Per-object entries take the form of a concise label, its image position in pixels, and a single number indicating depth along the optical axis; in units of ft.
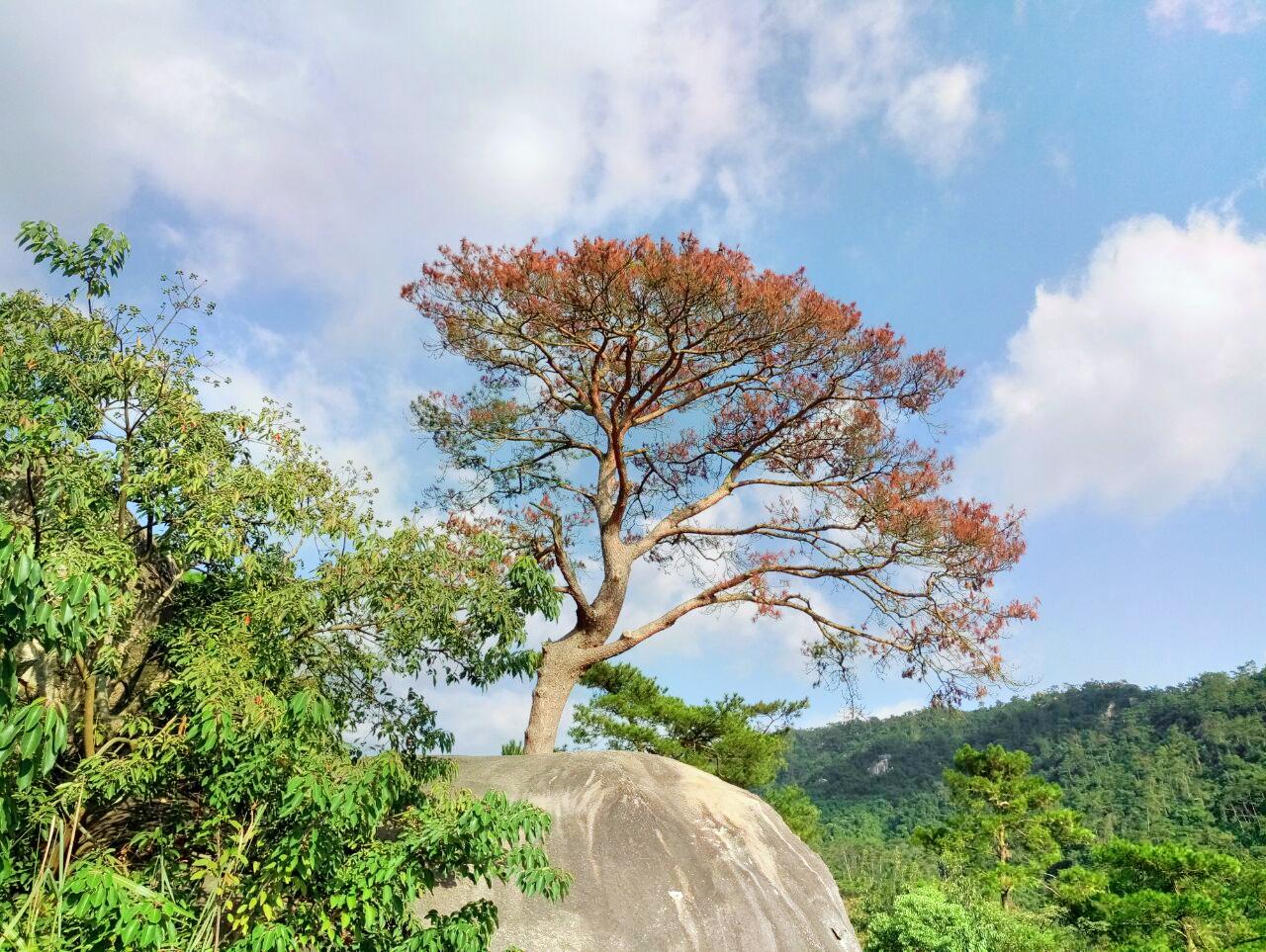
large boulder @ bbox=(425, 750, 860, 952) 20.71
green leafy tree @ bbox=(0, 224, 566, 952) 15.03
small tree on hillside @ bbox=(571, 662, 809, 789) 44.47
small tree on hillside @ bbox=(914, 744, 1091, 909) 55.83
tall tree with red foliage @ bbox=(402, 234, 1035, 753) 31.01
